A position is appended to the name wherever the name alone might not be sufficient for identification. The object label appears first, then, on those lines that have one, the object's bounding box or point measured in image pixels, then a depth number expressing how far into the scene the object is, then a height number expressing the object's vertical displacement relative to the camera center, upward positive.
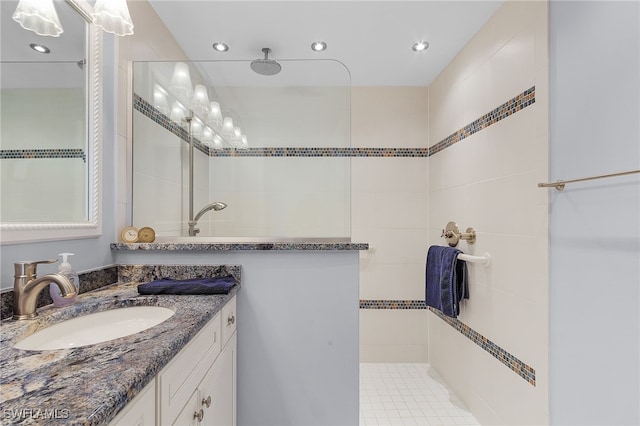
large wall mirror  0.90 +0.29
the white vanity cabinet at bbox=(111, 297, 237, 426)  0.68 -0.49
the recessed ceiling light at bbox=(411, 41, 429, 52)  1.99 +1.11
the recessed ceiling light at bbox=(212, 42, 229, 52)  2.00 +1.10
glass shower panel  1.65 +0.36
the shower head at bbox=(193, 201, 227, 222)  1.74 +0.03
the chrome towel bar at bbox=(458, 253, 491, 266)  1.74 -0.27
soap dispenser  0.98 -0.24
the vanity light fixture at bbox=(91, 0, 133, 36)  1.09 +0.71
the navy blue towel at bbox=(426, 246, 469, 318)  1.95 -0.46
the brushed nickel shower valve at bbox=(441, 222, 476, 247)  1.90 -0.14
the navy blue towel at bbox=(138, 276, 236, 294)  1.19 -0.30
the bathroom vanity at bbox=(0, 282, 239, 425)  0.48 -0.31
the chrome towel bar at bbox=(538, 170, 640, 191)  1.12 +0.12
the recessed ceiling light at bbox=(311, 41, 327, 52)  1.99 +1.11
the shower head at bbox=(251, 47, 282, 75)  1.81 +0.87
